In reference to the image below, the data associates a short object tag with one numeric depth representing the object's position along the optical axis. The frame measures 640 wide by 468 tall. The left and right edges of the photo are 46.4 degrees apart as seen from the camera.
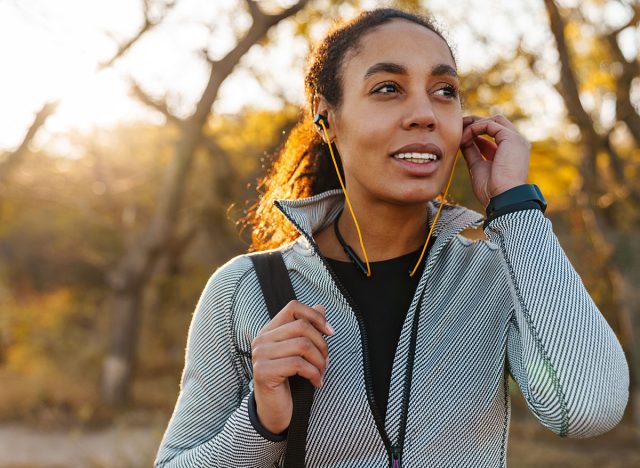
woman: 1.70
